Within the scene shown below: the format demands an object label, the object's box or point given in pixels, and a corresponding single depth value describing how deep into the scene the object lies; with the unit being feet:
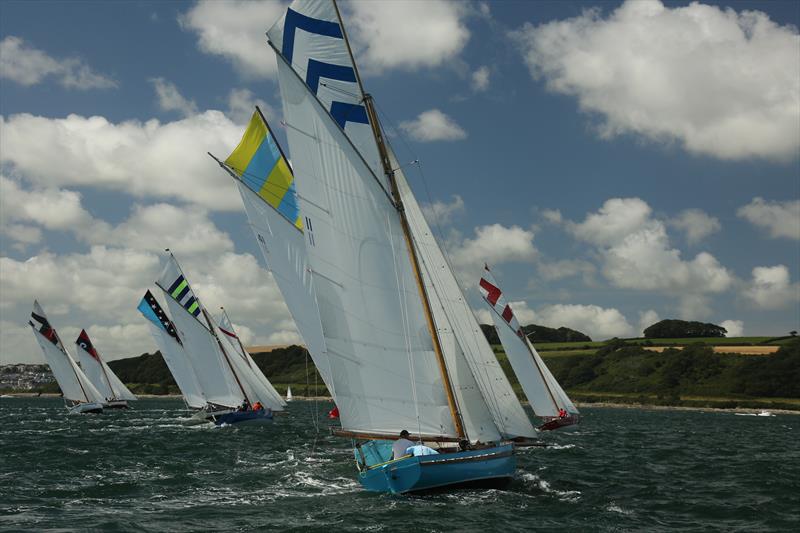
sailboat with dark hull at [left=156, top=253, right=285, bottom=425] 241.96
